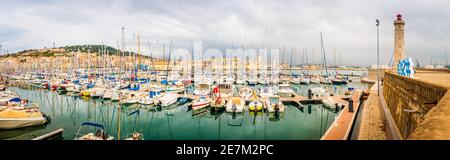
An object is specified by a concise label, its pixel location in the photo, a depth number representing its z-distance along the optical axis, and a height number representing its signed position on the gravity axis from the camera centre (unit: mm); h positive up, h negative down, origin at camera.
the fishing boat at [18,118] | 15953 -3048
